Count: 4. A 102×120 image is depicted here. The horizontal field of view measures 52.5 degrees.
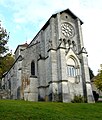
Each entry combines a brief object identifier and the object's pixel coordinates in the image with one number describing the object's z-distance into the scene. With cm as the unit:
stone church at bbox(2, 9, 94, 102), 1581
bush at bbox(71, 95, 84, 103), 1549
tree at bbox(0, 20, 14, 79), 1248
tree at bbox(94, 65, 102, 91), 1732
